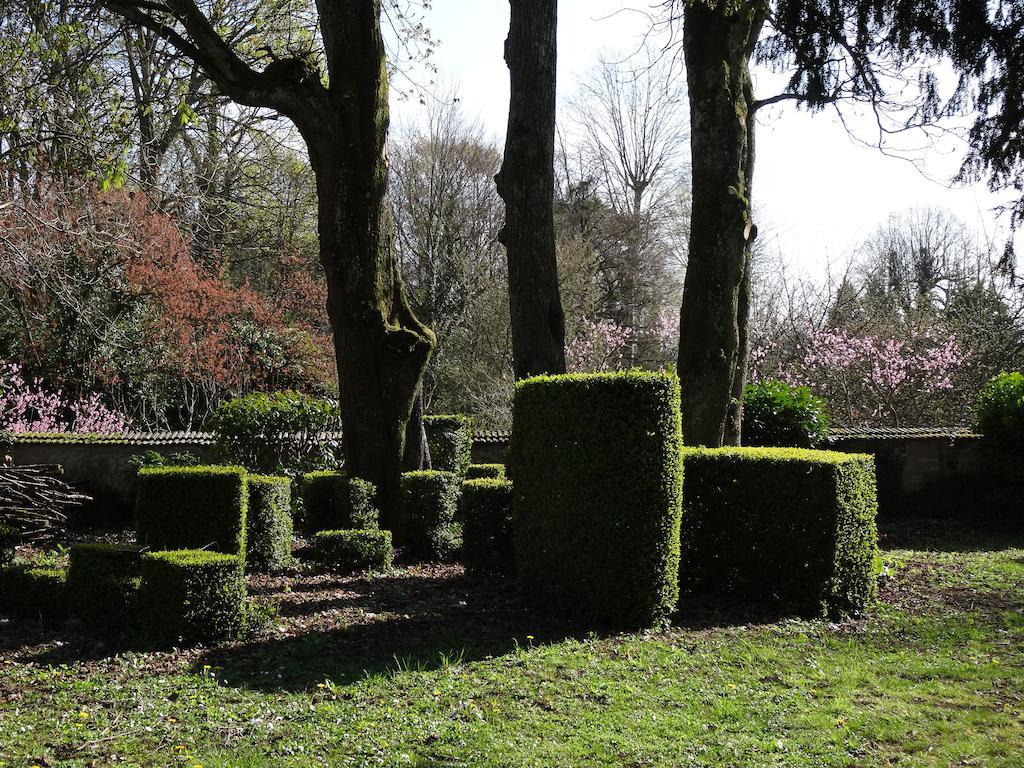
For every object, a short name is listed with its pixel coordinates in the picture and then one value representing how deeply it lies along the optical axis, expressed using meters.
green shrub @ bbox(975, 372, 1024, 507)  12.17
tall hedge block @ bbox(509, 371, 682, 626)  6.16
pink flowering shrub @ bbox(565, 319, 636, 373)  19.89
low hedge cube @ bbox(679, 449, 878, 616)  6.71
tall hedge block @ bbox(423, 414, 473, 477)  11.38
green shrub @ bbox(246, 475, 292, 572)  8.08
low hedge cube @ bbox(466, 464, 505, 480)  9.57
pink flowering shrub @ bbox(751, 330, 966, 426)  17.72
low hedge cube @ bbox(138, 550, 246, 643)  5.67
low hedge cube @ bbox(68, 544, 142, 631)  6.11
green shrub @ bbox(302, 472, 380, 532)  8.93
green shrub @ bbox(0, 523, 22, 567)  7.43
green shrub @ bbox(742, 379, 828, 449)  12.03
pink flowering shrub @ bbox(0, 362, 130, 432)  14.59
